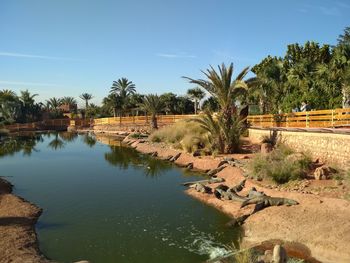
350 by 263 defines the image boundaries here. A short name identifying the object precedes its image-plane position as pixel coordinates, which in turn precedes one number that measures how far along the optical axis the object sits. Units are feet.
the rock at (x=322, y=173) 47.30
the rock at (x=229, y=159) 68.62
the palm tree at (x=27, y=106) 248.34
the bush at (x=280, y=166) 49.47
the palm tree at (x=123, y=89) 228.57
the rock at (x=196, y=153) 81.46
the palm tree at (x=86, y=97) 318.24
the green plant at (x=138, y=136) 138.72
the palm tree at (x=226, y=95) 76.18
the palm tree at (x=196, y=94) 191.72
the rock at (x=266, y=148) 66.85
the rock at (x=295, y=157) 52.95
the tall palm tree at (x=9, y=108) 232.84
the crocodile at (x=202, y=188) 53.19
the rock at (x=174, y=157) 84.99
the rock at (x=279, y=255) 26.27
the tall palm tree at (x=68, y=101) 359.03
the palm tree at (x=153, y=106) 148.77
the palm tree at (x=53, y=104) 313.73
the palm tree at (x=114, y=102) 221.87
